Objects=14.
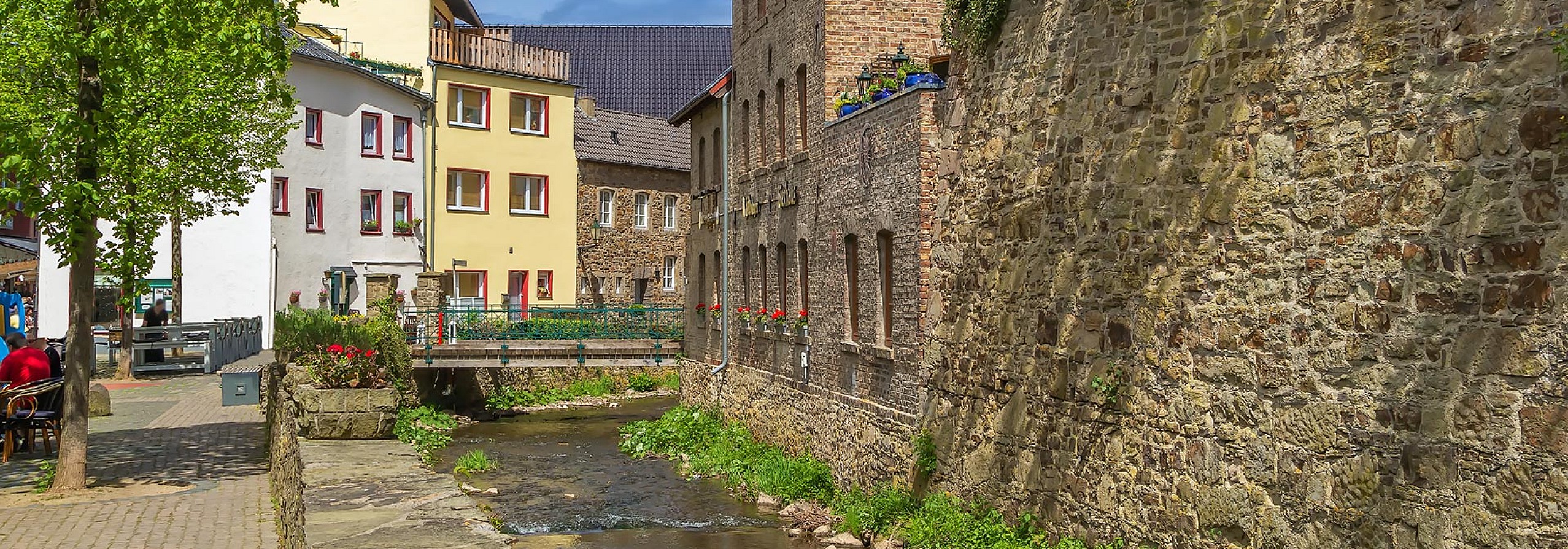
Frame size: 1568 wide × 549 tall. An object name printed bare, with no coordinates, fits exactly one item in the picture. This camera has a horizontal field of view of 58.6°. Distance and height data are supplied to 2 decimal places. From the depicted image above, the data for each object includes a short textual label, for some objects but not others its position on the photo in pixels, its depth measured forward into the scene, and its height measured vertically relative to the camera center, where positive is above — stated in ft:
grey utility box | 67.10 -2.52
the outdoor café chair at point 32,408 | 49.29 -2.58
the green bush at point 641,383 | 121.90 -4.86
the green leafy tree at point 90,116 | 41.65 +7.06
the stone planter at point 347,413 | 37.65 -2.23
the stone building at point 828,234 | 50.80 +3.94
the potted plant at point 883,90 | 56.24 +9.44
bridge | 94.63 -0.66
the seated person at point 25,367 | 50.65 -1.05
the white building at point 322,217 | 112.16 +9.88
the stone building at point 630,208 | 141.18 +12.39
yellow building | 130.52 +17.19
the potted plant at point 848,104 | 59.16 +9.37
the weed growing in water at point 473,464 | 75.51 -7.32
